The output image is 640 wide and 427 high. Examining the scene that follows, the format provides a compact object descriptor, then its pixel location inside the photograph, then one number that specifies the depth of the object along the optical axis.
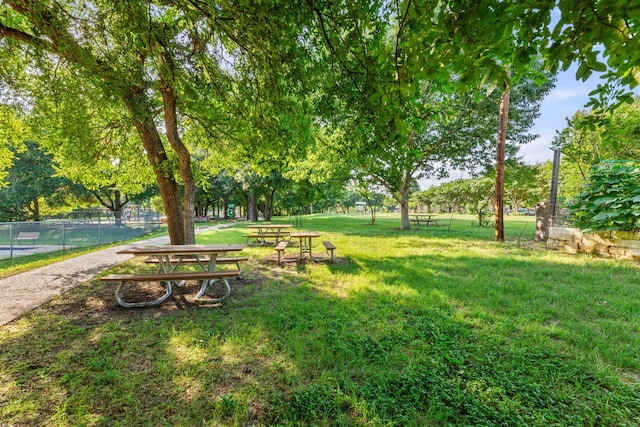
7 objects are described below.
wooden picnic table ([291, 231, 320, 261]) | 7.86
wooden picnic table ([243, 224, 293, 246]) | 10.79
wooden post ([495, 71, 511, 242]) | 11.08
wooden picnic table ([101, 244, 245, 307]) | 4.31
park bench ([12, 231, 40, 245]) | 9.98
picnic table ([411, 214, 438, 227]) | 21.72
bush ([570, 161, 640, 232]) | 7.45
